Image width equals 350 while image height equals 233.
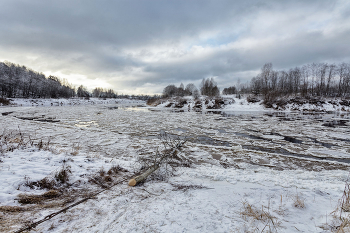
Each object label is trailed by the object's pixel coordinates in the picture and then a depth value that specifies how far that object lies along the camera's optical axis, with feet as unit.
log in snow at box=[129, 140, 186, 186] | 12.54
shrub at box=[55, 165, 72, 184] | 12.33
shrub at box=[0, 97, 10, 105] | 133.88
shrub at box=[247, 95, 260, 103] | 138.36
